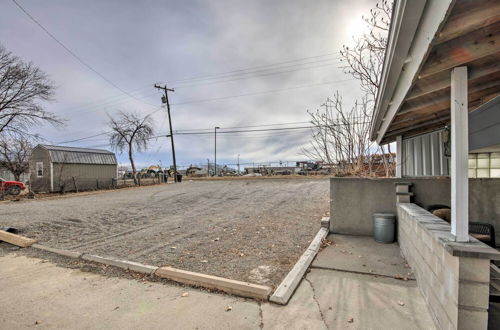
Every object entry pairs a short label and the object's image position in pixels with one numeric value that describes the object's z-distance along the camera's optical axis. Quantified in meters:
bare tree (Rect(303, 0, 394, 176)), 7.39
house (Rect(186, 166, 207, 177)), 33.94
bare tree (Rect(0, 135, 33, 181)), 18.53
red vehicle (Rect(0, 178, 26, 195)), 16.11
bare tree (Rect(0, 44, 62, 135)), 17.41
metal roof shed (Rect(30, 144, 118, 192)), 19.33
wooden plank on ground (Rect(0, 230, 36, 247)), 5.49
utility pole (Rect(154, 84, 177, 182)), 25.12
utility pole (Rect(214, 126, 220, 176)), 33.92
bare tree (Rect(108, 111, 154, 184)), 26.80
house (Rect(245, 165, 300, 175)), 28.17
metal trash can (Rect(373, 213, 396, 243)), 5.38
